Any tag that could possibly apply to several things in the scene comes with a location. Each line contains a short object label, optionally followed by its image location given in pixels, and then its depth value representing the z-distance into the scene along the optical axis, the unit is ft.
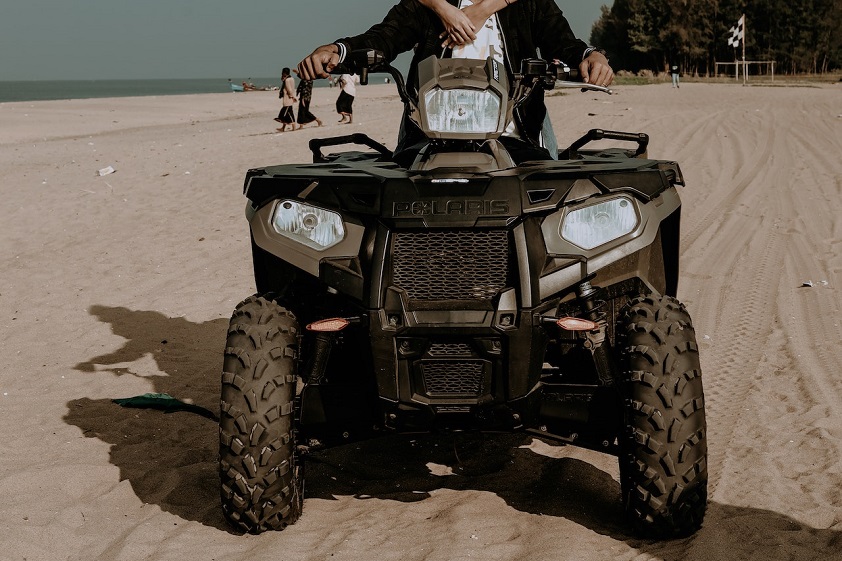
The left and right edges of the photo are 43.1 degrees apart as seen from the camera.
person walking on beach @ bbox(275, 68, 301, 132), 84.89
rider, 16.69
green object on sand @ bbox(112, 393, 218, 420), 20.86
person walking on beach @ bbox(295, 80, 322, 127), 85.03
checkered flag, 168.10
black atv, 12.85
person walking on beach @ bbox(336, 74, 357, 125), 85.92
